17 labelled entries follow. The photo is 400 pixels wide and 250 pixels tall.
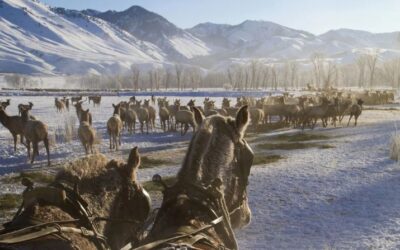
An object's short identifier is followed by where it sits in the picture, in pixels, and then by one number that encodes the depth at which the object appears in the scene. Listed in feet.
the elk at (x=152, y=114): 90.75
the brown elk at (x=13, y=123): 62.08
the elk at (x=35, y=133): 54.03
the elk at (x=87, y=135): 56.08
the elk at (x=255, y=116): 86.07
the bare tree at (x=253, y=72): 424.79
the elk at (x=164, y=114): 87.47
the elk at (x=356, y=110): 90.48
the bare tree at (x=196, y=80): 515.99
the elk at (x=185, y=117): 80.53
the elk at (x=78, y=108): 91.87
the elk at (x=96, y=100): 147.15
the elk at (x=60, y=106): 120.06
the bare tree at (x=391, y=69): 398.83
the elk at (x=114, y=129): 63.93
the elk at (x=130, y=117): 82.48
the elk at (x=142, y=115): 85.10
